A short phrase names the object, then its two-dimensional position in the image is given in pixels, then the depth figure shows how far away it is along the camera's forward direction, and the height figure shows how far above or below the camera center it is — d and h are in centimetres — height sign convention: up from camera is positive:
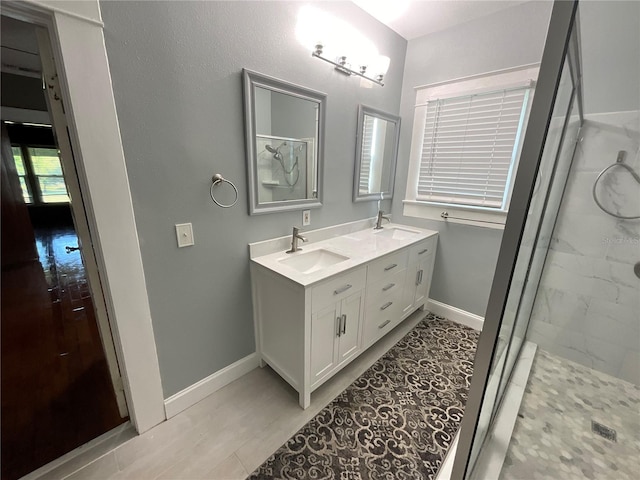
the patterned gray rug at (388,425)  121 -135
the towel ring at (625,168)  151 +2
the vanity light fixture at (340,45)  156 +82
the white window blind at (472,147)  191 +23
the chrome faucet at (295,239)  173 -46
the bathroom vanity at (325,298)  141 -77
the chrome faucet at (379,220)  243 -45
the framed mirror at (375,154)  215 +16
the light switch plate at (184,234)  131 -34
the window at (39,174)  555 -26
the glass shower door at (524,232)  60 -17
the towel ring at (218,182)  136 -7
